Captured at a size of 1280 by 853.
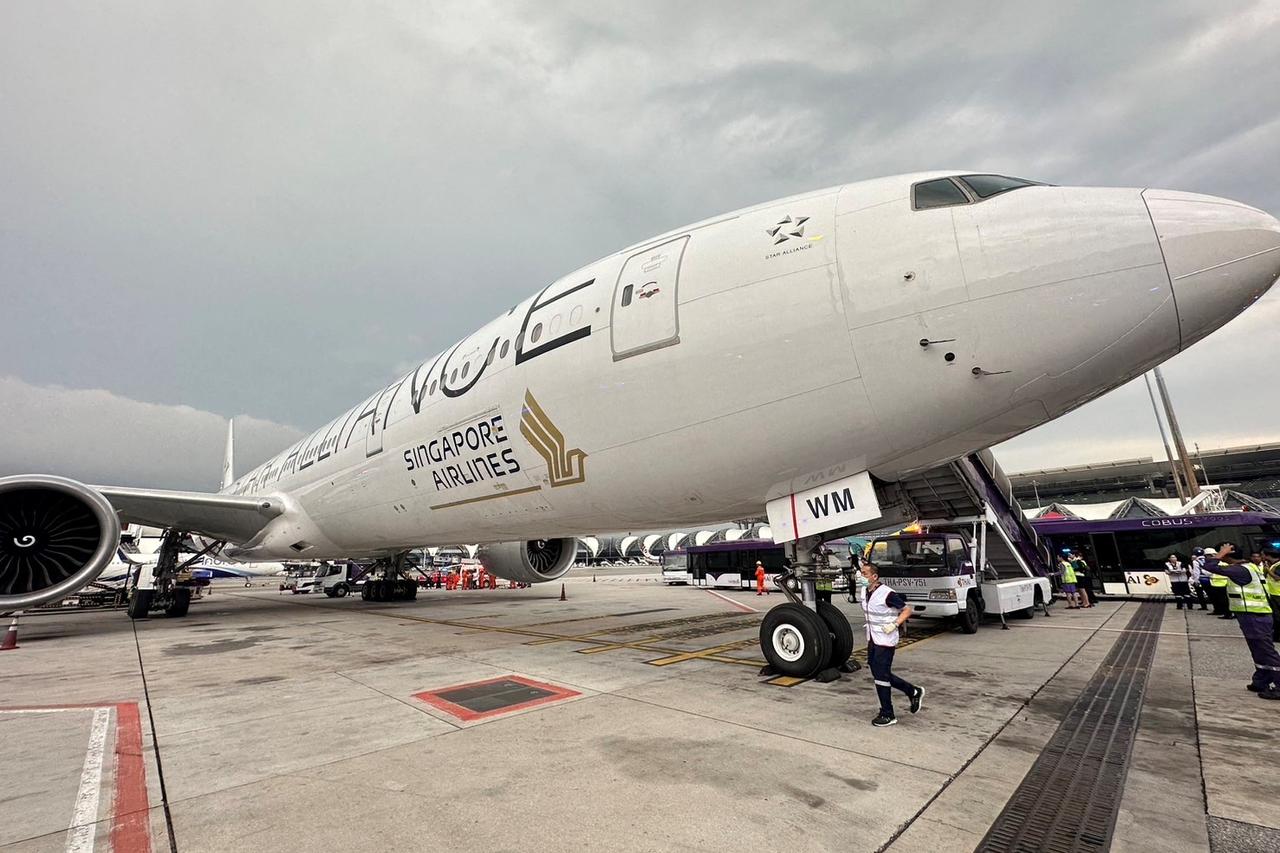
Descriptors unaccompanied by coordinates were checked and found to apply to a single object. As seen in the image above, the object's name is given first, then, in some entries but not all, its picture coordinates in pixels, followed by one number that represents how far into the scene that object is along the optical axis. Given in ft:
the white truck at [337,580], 91.61
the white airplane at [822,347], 13.94
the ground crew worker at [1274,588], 29.78
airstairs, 40.47
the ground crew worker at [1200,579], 48.01
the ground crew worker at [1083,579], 53.93
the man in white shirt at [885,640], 15.92
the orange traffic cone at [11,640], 33.68
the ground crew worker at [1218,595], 42.40
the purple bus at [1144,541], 54.85
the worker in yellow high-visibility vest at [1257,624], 19.40
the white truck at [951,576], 35.09
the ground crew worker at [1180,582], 50.67
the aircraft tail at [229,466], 106.40
